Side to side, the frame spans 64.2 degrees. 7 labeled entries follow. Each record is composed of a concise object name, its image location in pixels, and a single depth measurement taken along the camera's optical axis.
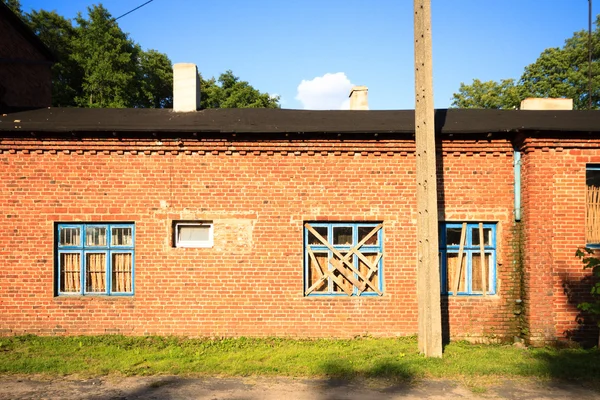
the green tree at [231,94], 38.12
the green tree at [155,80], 34.25
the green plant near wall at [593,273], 8.19
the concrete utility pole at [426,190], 7.68
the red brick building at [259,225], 9.36
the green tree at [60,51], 30.94
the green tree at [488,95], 35.58
